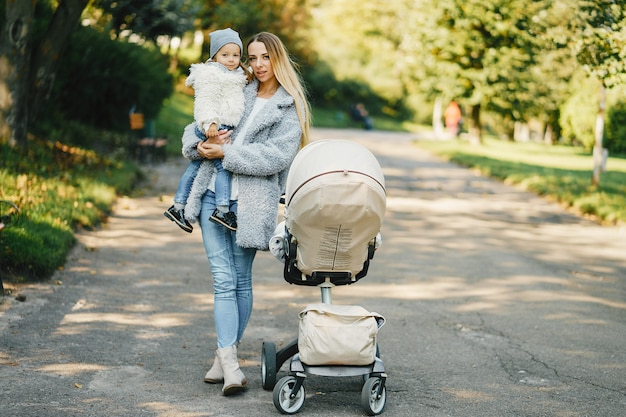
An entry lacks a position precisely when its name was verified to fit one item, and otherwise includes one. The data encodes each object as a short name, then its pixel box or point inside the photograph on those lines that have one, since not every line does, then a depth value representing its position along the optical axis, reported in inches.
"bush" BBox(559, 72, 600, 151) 1330.0
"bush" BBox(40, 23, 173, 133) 757.3
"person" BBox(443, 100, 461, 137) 1561.3
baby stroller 180.7
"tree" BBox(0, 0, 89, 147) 504.7
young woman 198.1
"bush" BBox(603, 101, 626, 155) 1301.7
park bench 713.0
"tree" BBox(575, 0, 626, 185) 482.9
